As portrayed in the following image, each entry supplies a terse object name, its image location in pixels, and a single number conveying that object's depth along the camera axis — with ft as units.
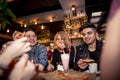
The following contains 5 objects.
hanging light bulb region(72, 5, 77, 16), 9.43
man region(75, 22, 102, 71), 4.34
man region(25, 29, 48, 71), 4.30
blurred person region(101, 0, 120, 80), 0.52
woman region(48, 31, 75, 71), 4.88
